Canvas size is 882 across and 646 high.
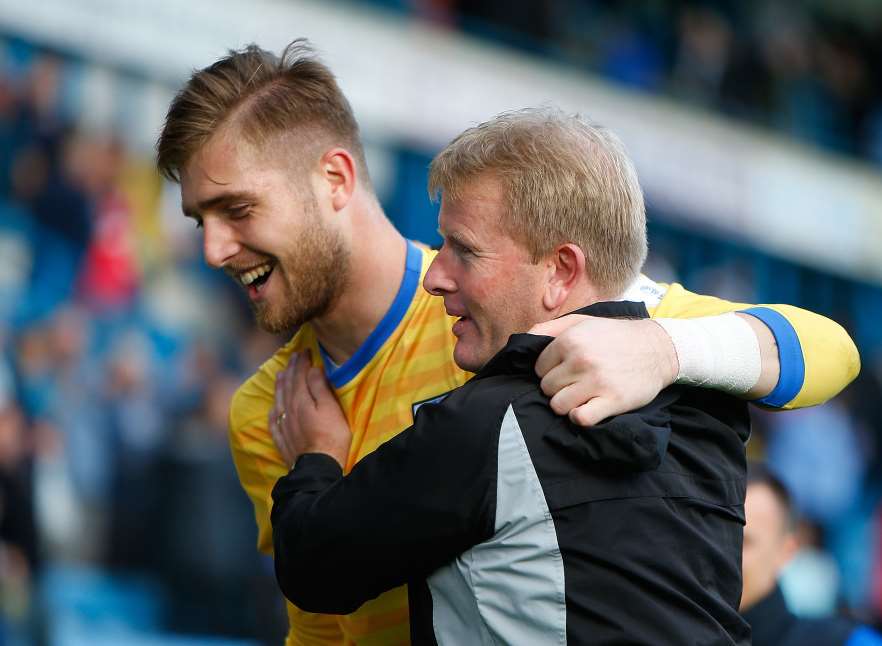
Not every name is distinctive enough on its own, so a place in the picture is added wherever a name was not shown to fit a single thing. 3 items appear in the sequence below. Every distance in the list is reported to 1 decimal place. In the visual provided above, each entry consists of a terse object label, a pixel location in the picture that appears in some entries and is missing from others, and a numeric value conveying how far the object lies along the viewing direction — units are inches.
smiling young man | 241.0
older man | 169.0
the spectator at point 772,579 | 292.8
